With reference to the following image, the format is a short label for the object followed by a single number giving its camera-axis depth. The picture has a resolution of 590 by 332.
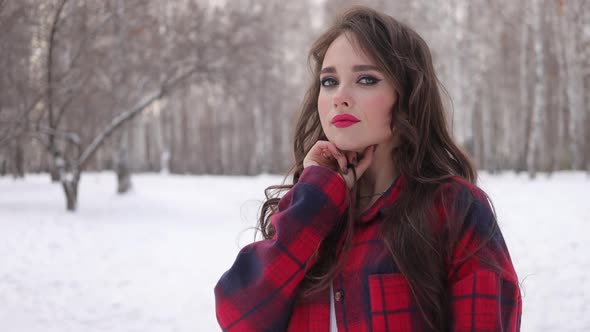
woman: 1.21
